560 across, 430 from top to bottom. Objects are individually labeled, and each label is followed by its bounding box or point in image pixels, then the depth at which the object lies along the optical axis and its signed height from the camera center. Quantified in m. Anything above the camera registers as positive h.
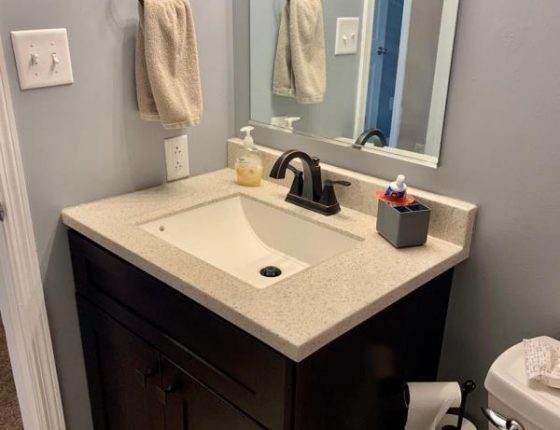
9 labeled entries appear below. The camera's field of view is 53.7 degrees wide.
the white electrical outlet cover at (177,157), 1.44 -0.38
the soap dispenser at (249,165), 1.46 -0.39
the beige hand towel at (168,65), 1.22 -0.13
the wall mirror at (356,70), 1.16 -0.14
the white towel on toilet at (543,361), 0.94 -0.57
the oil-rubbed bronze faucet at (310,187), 1.25 -0.40
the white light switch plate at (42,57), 1.12 -0.11
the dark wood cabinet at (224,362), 0.92 -0.64
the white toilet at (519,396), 0.92 -0.61
